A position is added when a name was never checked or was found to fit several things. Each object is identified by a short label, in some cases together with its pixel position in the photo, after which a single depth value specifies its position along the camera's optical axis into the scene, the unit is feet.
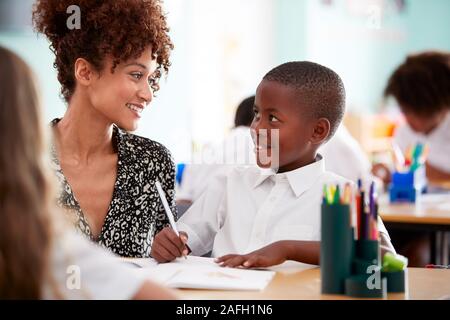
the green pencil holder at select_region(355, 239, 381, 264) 5.59
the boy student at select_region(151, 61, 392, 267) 6.72
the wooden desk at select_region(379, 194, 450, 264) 9.48
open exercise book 5.62
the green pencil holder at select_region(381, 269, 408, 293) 5.64
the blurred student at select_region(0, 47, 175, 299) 4.58
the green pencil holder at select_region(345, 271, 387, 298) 5.50
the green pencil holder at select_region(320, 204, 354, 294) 5.52
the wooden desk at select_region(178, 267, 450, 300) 5.51
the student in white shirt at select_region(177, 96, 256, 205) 9.93
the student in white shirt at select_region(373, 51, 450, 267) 11.70
